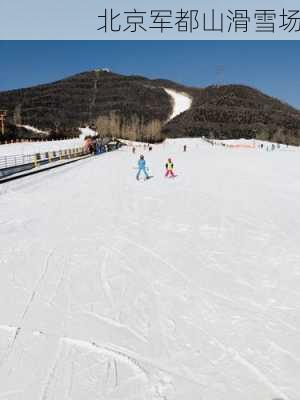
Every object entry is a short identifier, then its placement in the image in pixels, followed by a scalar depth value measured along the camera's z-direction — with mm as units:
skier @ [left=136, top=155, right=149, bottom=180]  21825
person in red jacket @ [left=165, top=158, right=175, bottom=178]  23297
